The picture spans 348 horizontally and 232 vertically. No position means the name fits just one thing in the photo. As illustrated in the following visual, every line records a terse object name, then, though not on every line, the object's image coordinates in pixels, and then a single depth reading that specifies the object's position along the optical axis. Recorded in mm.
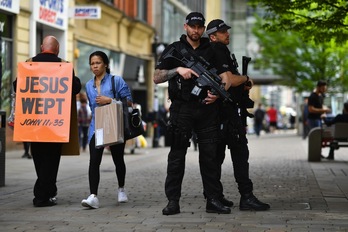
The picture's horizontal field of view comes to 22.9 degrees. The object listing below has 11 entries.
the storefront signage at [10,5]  21903
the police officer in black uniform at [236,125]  8797
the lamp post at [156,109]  27344
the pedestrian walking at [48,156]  9578
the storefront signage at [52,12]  24875
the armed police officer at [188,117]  8430
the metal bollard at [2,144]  11921
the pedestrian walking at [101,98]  9430
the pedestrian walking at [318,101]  18547
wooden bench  17594
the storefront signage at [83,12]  24688
